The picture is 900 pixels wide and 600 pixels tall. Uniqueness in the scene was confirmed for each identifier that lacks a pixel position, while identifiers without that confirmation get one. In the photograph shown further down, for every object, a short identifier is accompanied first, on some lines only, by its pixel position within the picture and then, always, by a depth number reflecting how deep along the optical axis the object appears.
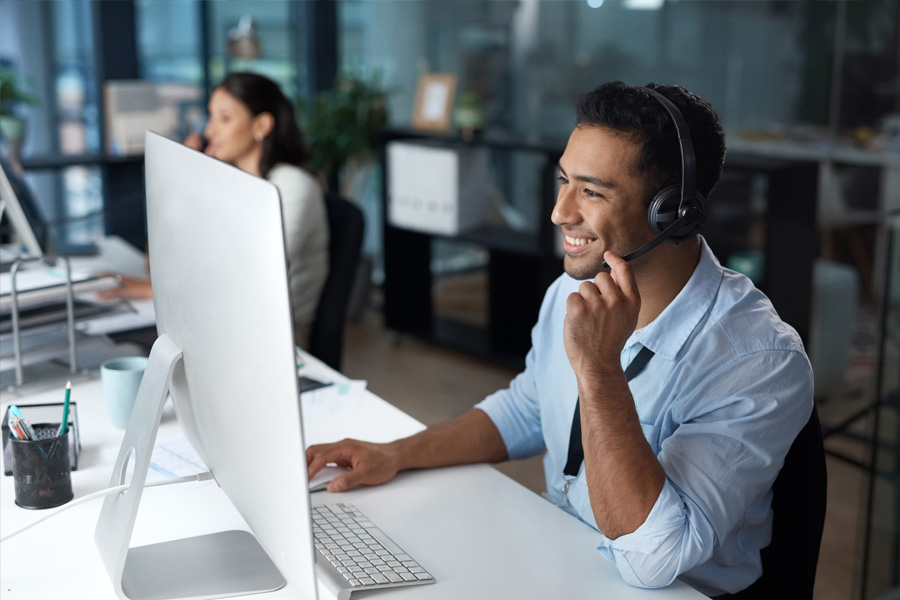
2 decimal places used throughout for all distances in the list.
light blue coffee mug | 1.63
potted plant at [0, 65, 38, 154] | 3.92
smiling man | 1.17
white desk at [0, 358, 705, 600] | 1.16
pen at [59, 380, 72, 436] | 1.34
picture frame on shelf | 4.27
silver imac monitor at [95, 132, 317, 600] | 0.85
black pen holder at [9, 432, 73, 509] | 1.32
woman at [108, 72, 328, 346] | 2.58
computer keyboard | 1.15
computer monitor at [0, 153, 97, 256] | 2.10
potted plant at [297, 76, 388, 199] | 4.73
